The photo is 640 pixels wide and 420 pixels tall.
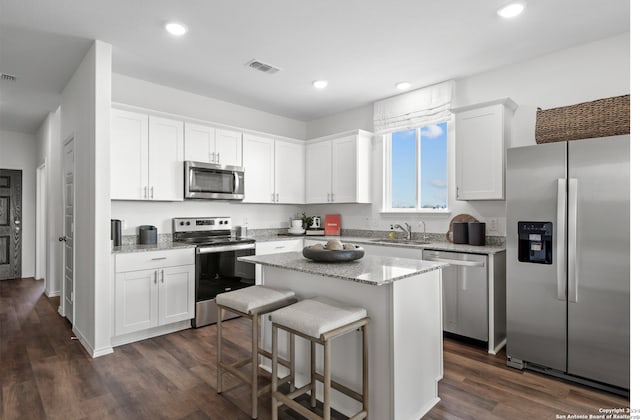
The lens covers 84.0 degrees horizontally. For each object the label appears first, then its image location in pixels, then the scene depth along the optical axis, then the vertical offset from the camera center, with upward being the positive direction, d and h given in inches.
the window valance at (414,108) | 160.9 +48.3
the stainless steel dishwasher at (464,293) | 128.1 -32.0
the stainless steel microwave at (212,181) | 160.4 +12.8
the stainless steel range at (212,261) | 150.7 -23.0
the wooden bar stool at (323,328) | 73.5 -26.0
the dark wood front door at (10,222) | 245.0 -9.7
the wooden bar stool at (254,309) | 87.5 -26.0
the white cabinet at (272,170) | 187.0 +21.3
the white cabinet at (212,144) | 162.6 +30.5
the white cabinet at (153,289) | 131.0 -31.6
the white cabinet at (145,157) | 142.3 +21.6
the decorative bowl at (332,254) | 95.5 -12.7
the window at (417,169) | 167.6 +19.4
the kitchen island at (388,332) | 80.1 -29.7
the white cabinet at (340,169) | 188.1 +21.8
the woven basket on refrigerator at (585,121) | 101.7 +26.3
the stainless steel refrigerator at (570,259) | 96.3 -15.1
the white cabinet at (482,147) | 135.1 +23.9
